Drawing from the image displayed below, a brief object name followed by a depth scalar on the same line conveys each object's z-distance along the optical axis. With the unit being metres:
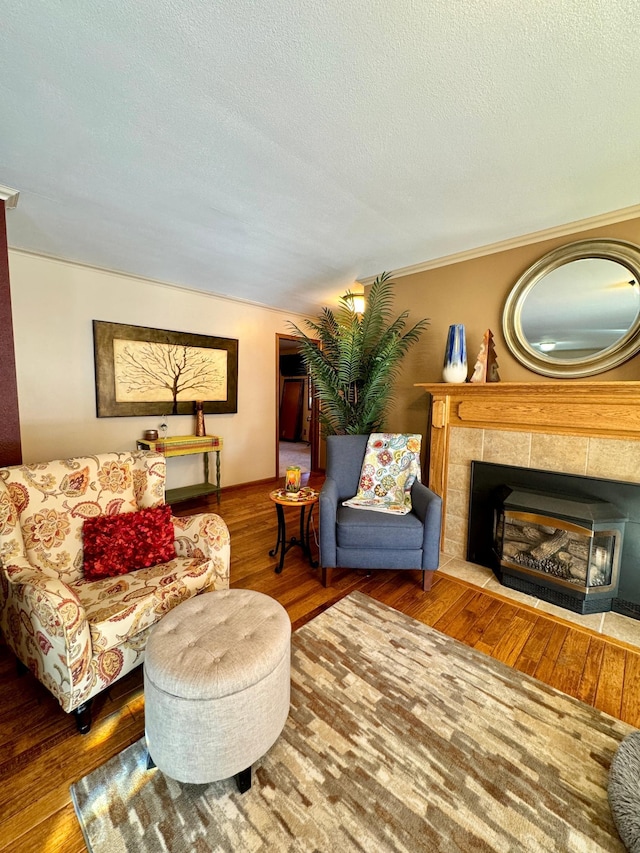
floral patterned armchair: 1.17
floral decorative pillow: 2.50
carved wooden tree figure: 2.49
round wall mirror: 2.04
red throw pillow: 1.54
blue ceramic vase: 2.53
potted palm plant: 2.88
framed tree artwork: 3.22
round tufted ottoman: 0.96
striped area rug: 0.96
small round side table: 2.29
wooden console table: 3.39
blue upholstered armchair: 2.08
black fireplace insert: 1.98
